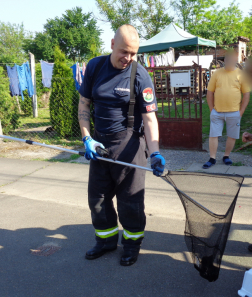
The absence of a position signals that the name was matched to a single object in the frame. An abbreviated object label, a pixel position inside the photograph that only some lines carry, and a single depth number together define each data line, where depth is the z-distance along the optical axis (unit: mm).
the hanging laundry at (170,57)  13667
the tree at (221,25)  24594
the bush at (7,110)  8523
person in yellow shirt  5195
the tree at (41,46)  44156
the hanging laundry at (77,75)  8180
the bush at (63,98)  8039
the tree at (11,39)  47544
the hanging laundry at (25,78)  10250
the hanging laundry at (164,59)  13373
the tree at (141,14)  27328
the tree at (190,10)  30638
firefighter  2549
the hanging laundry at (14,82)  10305
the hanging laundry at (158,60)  13192
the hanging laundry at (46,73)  10391
